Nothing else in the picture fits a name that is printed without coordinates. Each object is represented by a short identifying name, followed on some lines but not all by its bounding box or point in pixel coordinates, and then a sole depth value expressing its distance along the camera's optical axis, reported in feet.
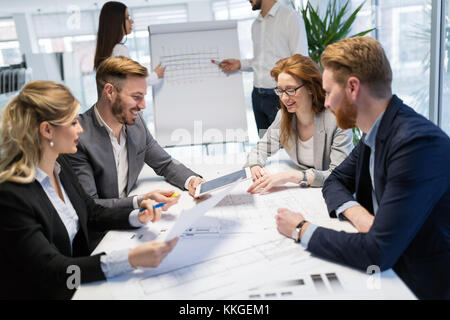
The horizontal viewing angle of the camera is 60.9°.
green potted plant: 11.98
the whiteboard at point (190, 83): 10.53
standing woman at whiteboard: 9.58
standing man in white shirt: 9.88
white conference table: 3.09
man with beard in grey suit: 5.63
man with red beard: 3.31
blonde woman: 3.40
